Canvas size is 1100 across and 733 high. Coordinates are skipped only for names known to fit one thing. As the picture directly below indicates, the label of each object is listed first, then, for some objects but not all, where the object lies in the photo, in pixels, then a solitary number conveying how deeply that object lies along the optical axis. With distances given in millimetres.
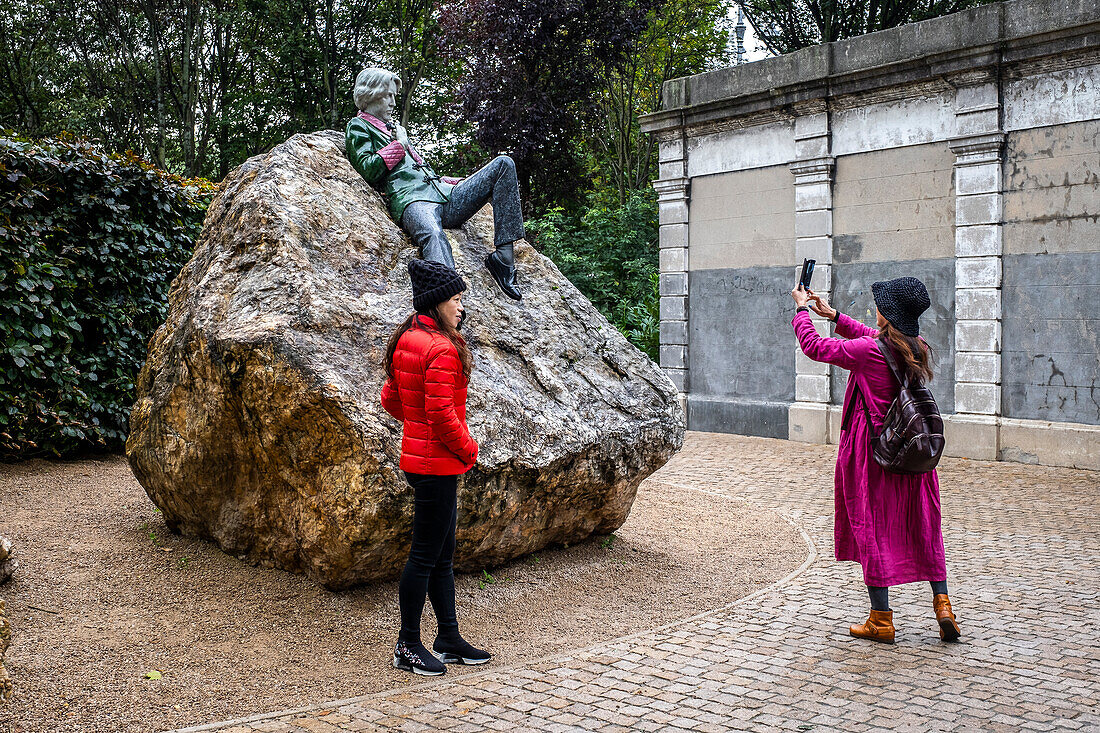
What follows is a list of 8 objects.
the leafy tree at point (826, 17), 21078
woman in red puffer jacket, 4266
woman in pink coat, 4848
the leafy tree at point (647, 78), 24750
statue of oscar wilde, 6328
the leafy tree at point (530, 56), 19781
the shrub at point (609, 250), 20125
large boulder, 4887
